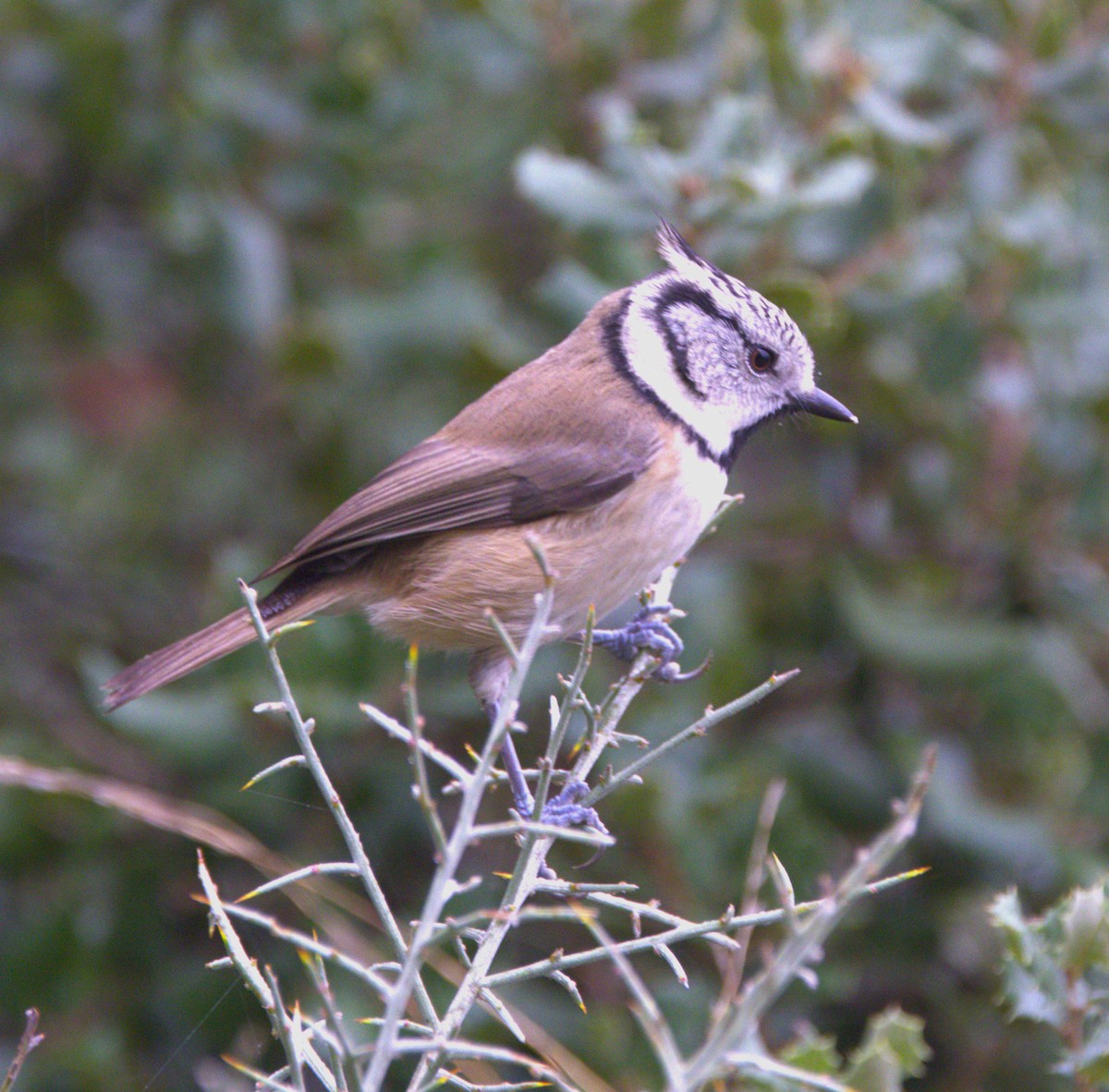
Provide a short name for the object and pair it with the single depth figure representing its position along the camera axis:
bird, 5.71
